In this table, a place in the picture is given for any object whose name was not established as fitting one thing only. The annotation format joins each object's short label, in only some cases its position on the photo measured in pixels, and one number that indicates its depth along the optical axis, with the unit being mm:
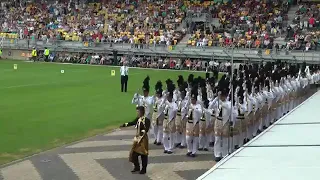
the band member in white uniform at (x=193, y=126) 11945
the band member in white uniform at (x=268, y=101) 15120
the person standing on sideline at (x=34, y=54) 42594
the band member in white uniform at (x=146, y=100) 13358
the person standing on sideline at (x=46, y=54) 42475
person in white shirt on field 24045
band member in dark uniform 9961
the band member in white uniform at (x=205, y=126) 12148
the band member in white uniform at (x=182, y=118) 12570
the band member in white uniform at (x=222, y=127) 11383
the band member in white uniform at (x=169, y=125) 12391
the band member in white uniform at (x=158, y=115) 12820
